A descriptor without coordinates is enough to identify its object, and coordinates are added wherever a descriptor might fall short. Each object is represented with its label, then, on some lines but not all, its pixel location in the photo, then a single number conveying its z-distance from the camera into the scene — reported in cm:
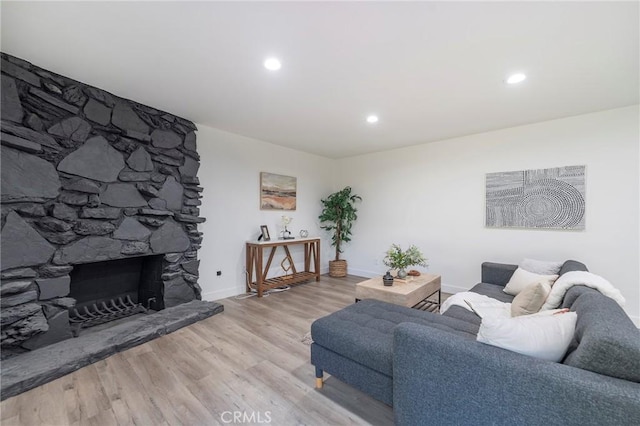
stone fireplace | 216
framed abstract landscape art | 456
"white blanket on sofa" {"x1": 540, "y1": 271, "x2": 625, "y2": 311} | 167
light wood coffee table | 280
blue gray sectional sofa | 92
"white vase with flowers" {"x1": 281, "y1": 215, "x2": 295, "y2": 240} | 474
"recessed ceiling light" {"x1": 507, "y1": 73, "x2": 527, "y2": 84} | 237
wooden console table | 405
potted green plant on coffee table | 335
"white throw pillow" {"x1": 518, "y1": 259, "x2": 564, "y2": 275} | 291
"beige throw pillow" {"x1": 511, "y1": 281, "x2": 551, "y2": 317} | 203
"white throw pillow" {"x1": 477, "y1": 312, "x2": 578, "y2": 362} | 116
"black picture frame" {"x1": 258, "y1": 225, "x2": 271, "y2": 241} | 437
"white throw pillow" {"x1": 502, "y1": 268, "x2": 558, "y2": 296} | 272
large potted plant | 542
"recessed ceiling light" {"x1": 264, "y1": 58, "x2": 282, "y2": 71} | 215
